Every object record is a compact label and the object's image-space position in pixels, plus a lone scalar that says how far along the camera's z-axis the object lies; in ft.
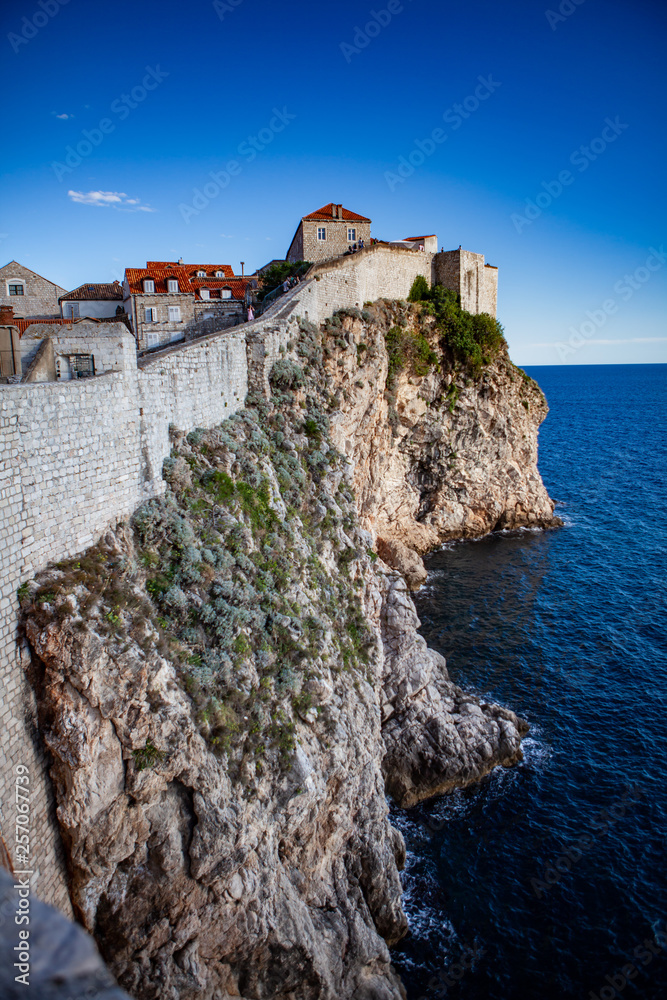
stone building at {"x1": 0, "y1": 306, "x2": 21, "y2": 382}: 47.91
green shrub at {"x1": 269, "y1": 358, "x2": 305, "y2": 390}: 80.94
